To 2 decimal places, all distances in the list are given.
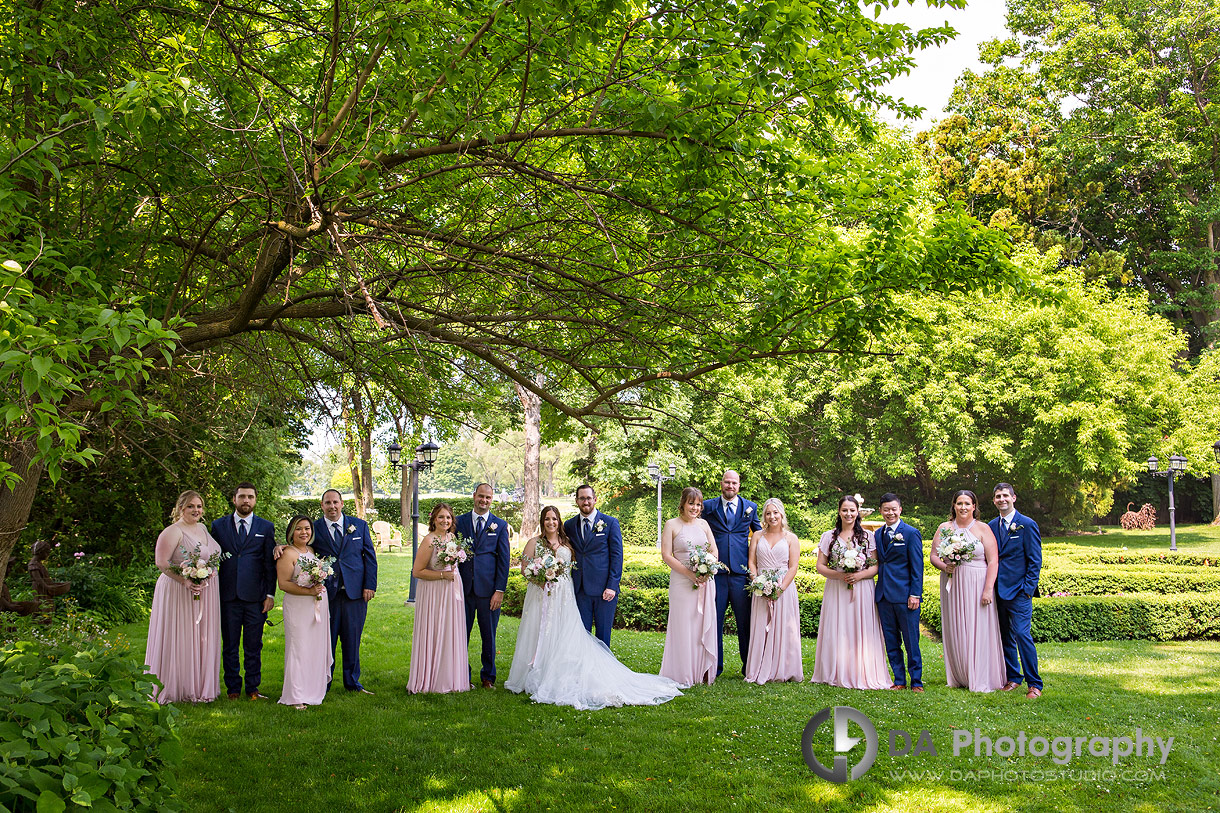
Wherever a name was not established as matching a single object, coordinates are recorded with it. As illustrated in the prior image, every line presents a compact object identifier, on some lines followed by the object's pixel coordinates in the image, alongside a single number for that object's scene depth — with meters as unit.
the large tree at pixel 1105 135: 34.56
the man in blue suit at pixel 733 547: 9.27
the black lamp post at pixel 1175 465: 25.15
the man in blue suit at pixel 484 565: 9.00
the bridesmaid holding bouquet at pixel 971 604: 8.29
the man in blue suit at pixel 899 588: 8.37
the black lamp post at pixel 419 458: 14.43
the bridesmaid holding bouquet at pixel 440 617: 8.60
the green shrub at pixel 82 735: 3.17
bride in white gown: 7.93
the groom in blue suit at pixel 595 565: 9.09
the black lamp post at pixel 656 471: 25.36
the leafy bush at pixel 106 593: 11.91
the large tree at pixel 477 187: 4.66
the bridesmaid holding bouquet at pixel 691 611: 8.84
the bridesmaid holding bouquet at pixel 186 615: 7.86
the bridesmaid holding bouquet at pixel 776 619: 8.84
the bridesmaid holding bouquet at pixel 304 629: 7.92
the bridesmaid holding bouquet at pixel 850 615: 8.48
